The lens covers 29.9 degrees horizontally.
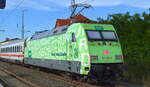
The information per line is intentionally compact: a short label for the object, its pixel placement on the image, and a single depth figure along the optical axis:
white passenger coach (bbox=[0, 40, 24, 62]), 28.41
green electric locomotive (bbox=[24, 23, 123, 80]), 12.77
